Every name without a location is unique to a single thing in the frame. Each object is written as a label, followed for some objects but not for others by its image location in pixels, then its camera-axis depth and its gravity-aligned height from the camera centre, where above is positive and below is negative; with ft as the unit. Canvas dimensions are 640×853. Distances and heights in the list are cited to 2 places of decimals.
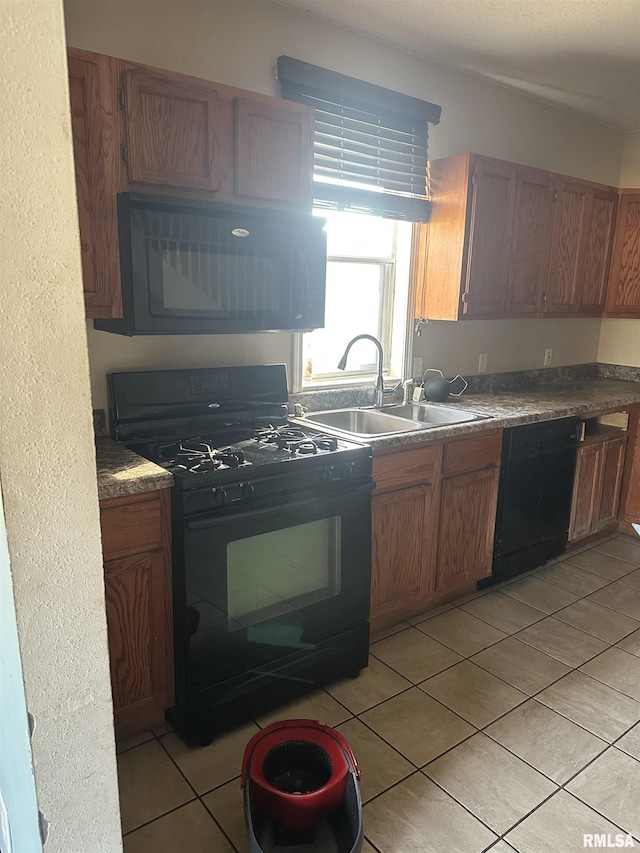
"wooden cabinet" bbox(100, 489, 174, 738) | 5.85 -3.09
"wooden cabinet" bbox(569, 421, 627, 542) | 11.01 -3.38
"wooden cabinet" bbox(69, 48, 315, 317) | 5.96 +1.47
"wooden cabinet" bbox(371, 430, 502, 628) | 8.03 -3.12
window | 9.59 -0.10
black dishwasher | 9.57 -3.18
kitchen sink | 9.16 -1.92
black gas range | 6.13 -2.69
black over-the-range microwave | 6.25 +0.21
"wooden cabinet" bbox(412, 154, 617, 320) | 9.78 +0.90
